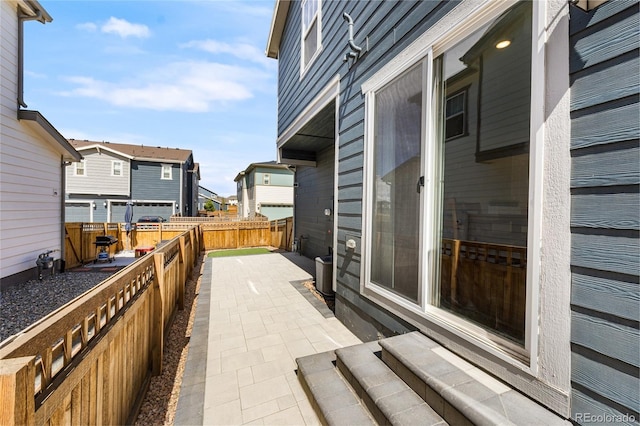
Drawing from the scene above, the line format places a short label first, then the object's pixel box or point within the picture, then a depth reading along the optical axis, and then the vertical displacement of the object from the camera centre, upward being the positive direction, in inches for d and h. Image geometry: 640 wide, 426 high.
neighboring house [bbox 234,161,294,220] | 757.3 +63.6
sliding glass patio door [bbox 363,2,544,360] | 79.1 +12.5
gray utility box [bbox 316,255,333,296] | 191.8 -48.0
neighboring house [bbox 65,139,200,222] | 592.4 +64.1
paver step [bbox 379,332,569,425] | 56.1 -43.7
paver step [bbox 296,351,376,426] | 75.7 -59.9
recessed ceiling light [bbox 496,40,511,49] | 77.7 +52.6
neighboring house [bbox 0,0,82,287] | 214.4 +39.4
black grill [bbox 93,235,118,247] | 354.6 -45.5
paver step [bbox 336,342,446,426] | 66.6 -52.1
